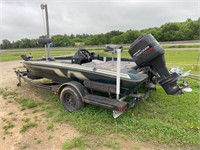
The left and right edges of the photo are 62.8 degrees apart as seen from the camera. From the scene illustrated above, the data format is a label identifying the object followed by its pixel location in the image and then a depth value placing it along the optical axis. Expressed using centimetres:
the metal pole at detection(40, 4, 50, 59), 453
